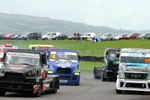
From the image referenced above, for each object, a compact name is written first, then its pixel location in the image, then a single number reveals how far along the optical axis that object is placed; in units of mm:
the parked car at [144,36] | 92962
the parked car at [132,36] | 96688
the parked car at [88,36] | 96875
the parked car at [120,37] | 96875
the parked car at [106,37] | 97944
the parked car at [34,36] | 100894
